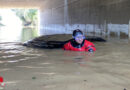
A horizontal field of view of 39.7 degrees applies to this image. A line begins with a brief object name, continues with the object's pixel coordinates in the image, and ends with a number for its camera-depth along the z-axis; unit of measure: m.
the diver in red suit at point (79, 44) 5.56
